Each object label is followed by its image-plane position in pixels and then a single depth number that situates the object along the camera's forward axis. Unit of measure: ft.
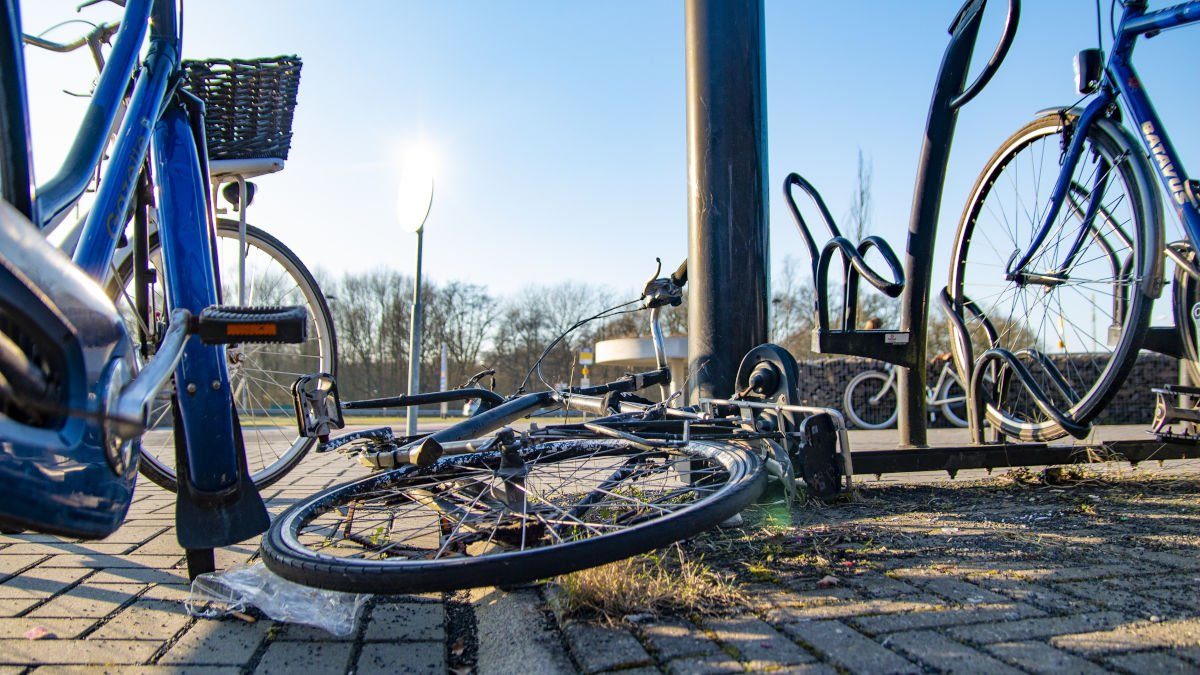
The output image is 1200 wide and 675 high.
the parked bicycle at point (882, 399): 40.13
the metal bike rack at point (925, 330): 11.82
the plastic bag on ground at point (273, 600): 6.27
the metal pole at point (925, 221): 12.71
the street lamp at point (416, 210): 20.35
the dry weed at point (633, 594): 5.76
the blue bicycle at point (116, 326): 3.72
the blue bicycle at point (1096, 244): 9.86
